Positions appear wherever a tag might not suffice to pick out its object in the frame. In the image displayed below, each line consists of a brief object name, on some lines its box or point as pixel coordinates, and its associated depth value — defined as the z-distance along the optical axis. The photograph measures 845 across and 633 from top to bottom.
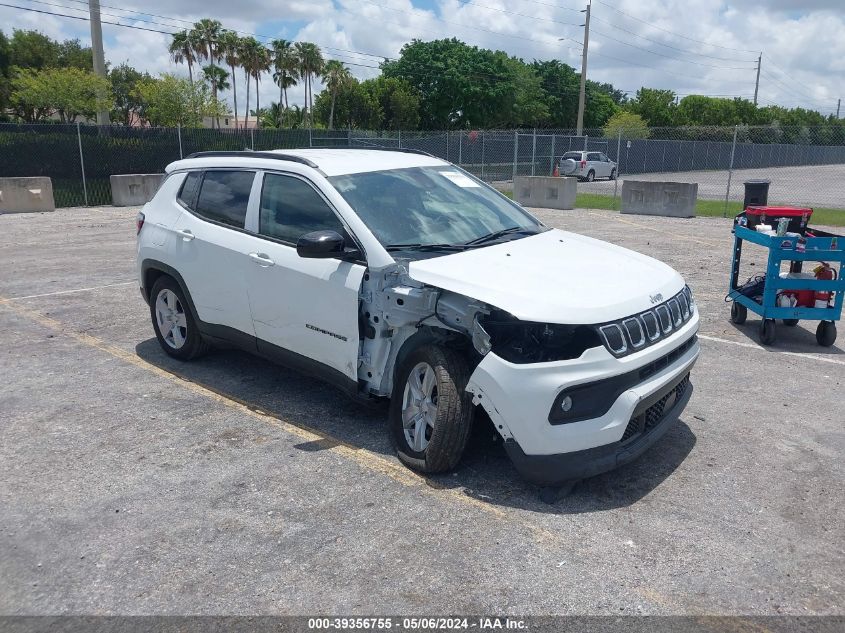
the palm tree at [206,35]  63.08
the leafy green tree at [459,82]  61.03
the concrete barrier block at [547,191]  21.58
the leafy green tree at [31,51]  48.41
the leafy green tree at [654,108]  73.38
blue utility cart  6.90
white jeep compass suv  3.80
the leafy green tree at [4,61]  47.53
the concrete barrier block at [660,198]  19.23
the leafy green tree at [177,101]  41.81
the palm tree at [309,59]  66.00
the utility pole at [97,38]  31.66
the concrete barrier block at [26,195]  19.03
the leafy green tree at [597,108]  74.54
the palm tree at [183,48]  63.69
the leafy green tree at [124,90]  62.22
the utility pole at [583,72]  40.97
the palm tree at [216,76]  65.35
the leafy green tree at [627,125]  47.38
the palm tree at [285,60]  66.56
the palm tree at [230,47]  64.25
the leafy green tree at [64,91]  37.00
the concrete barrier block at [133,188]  21.47
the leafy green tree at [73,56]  52.34
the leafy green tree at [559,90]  73.62
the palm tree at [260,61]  66.25
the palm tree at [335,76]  61.75
